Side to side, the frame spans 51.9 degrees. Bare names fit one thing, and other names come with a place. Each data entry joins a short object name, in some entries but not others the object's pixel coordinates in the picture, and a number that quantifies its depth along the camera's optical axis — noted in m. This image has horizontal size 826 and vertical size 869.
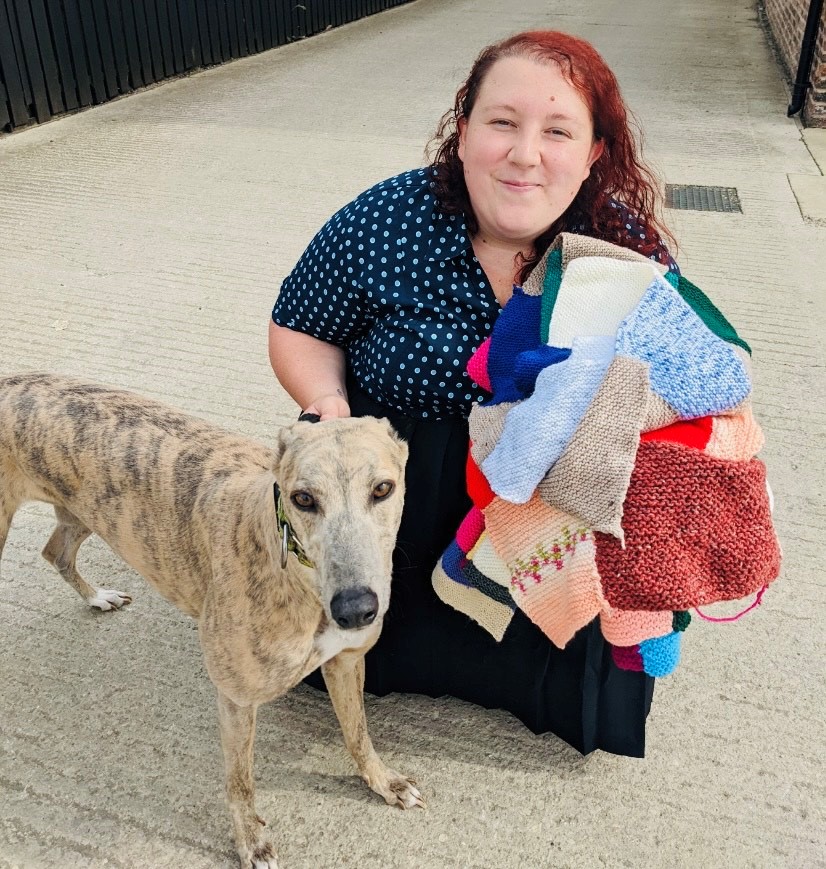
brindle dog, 1.75
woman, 2.06
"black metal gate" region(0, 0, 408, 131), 7.29
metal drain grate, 6.18
